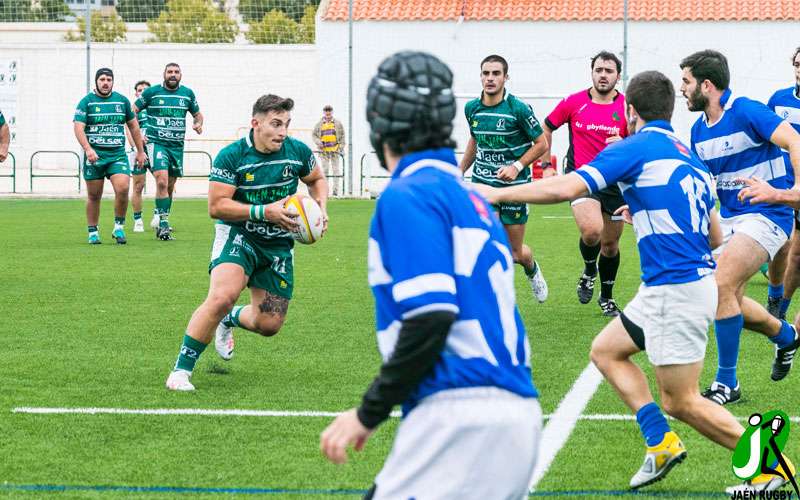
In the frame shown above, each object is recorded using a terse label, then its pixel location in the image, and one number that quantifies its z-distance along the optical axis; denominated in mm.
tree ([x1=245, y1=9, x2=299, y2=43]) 34875
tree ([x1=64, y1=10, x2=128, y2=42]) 34812
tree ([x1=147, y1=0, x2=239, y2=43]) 37719
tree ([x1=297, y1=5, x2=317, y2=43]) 35281
